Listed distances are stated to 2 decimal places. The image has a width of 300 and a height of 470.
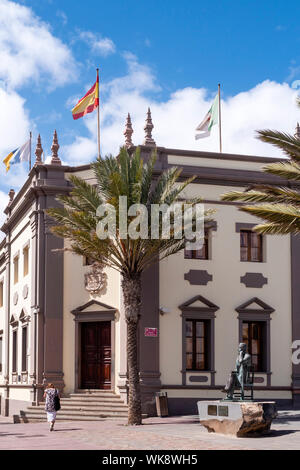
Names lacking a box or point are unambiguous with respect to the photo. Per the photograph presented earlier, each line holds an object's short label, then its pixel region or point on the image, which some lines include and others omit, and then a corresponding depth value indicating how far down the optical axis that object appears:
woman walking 23.02
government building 27.38
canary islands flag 33.59
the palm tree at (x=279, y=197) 19.03
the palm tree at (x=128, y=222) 23.70
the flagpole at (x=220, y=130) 30.13
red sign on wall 26.92
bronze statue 20.55
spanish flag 29.83
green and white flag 29.41
